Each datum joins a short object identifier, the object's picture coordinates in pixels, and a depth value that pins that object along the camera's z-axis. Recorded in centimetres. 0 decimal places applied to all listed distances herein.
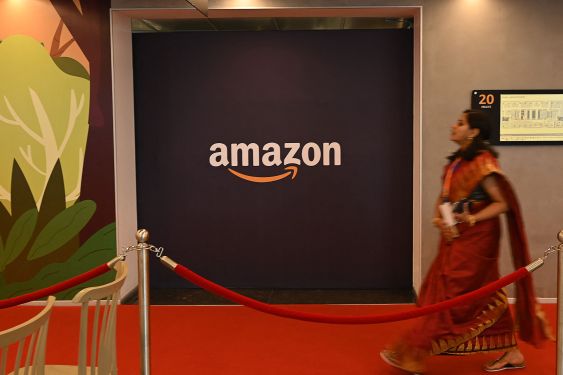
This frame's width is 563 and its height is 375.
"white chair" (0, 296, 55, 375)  173
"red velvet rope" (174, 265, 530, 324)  291
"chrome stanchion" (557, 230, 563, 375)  289
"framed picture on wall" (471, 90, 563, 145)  491
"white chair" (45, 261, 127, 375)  226
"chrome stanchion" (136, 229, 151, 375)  289
